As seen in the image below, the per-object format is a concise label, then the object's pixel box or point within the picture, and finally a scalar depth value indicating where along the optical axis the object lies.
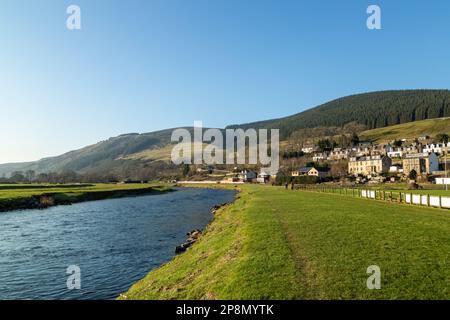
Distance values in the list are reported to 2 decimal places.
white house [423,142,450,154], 174.84
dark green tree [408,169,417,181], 106.36
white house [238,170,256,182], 193.23
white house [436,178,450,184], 75.12
